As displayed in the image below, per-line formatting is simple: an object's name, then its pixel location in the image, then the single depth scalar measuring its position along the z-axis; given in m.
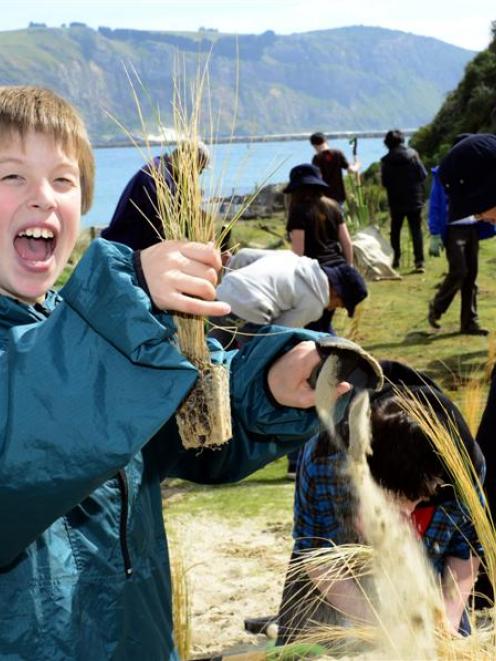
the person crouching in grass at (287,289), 4.15
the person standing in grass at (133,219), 4.34
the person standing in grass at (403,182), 11.06
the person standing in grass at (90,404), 1.13
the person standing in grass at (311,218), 6.18
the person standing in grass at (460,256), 8.09
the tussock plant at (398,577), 1.64
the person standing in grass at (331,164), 11.16
